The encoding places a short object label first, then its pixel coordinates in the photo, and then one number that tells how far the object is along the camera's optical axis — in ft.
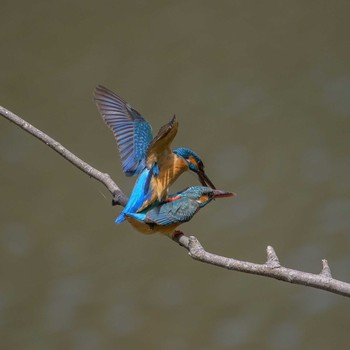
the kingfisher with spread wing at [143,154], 16.81
